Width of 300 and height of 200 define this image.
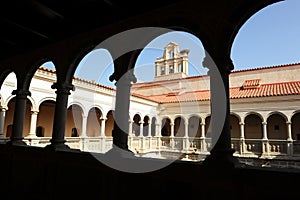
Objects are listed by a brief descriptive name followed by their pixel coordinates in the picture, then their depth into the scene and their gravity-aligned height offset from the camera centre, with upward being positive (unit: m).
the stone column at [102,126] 12.65 +0.14
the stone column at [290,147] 12.17 -0.80
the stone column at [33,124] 9.39 +0.11
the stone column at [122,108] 3.05 +0.32
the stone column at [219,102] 2.26 +0.33
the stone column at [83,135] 11.14 -0.42
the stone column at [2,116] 7.48 +0.36
